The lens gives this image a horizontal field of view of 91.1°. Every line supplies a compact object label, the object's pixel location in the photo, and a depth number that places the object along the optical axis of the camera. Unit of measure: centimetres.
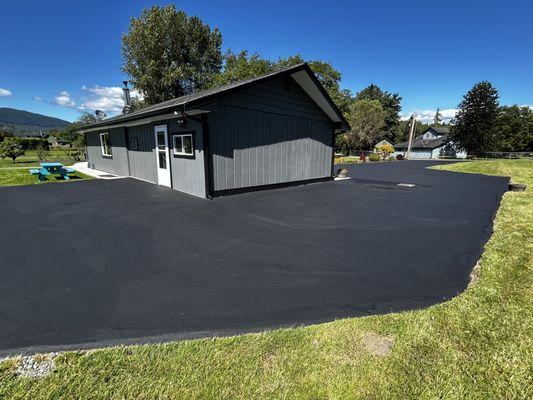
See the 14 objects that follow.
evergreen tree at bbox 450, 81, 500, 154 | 3397
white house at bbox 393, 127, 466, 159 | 4384
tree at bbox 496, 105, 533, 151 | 4444
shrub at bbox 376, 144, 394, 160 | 3702
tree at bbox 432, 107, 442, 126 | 9047
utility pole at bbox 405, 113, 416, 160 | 3488
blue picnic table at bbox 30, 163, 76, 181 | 1098
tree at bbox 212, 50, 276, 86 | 2742
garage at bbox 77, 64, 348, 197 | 780
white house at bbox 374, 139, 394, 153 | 5120
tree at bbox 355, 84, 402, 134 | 6291
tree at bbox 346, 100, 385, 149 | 3934
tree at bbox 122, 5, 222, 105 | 2542
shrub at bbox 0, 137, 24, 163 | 1864
